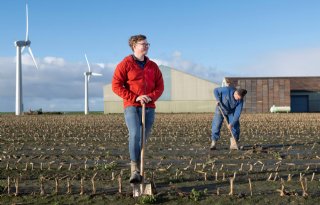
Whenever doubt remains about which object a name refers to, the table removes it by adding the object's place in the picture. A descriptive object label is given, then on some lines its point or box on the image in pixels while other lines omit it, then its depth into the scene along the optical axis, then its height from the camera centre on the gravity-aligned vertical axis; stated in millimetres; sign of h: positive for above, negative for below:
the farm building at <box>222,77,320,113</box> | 55781 +2199
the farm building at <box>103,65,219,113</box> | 56625 +2007
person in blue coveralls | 10461 -1
